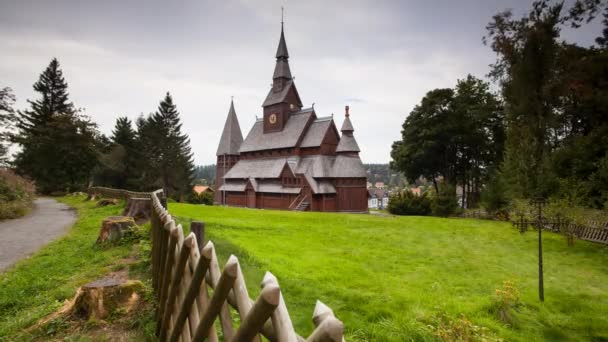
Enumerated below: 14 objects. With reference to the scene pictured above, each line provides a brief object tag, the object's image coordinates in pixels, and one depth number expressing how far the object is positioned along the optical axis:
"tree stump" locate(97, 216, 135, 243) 8.66
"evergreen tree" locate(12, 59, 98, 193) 38.38
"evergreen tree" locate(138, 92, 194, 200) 51.28
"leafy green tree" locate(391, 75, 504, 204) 36.12
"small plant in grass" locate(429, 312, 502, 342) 4.65
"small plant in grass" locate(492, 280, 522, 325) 6.29
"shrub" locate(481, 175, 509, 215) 25.52
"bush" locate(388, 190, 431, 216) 33.75
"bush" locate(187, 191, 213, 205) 50.59
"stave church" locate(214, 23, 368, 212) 35.62
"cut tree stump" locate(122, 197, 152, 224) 11.73
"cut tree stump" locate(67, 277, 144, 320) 4.32
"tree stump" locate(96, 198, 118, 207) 19.45
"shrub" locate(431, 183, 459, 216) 30.50
